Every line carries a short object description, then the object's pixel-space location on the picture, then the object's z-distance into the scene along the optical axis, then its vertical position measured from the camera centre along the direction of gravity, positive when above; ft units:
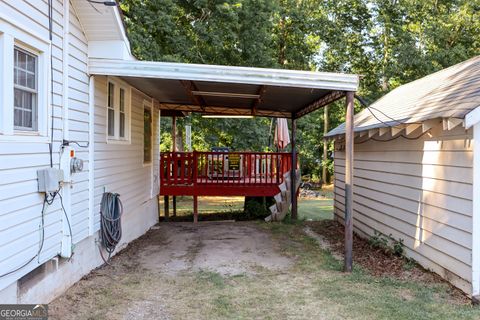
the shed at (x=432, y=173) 14.75 -0.97
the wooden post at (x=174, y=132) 40.71 +1.73
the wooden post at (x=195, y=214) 34.60 -5.58
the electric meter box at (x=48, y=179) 13.23 -1.06
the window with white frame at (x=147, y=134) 29.71 +1.13
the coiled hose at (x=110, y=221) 19.60 -3.58
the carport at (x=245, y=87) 18.45 +3.58
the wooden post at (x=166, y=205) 37.71 -5.32
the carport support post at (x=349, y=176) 19.20 -1.16
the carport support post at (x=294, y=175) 35.14 -2.13
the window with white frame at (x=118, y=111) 21.68 +2.14
